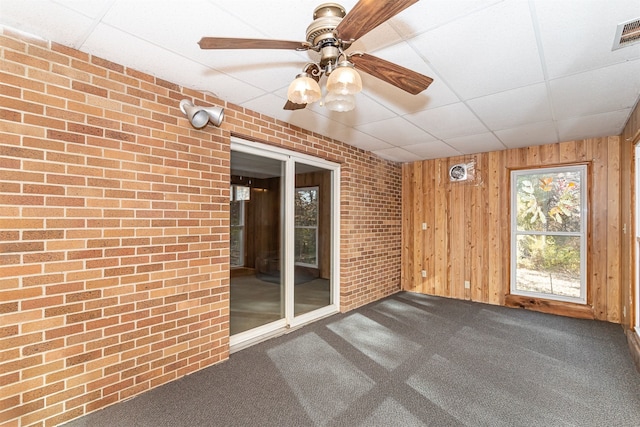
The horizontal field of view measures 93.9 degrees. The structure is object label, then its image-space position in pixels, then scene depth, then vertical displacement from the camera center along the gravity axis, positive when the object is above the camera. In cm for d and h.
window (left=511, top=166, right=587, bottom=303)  411 -27
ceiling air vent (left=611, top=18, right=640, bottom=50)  164 +104
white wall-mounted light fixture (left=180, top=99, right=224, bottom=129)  240 +82
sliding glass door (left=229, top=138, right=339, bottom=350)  314 -32
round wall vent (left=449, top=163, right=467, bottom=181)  485 +69
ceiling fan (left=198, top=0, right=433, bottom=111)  115 +74
